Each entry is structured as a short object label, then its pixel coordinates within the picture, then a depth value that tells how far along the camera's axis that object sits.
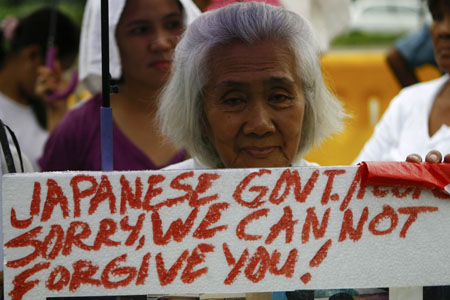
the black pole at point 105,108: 1.26
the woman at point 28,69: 2.67
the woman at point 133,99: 1.80
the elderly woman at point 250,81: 1.43
